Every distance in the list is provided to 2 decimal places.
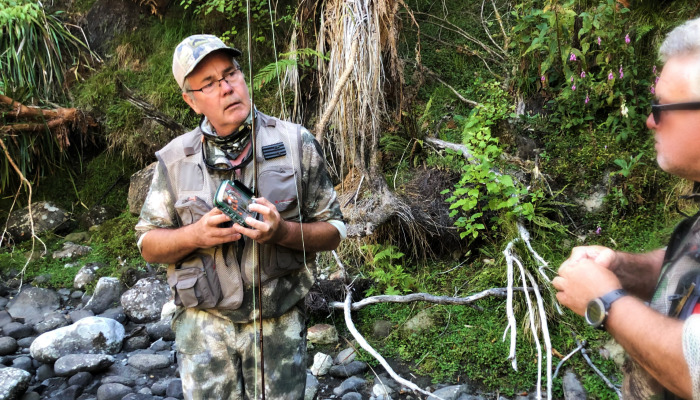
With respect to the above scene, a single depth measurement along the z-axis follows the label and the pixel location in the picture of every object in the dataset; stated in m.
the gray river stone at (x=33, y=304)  6.07
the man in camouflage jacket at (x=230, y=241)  2.61
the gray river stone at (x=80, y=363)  4.87
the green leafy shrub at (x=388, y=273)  5.17
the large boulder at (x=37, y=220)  7.44
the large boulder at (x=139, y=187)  6.93
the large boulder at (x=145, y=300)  5.91
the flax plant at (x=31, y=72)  7.10
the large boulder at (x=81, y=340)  5.12
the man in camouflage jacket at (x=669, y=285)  1.56
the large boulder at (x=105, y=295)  6.14
